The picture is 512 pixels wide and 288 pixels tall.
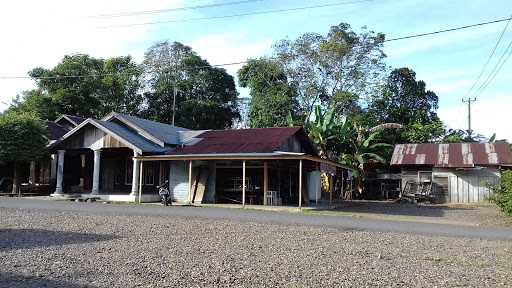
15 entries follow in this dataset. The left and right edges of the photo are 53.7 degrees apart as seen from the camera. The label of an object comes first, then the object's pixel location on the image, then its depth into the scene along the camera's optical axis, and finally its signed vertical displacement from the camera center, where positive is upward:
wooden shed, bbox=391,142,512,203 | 29.81 +1.35
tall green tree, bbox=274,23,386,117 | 40.97 +10.16
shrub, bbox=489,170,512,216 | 16.80 -0.04
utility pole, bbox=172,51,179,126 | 48.66 +10.14
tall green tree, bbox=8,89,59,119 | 41.41 +6.33
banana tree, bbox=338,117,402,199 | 33.31 +2.91
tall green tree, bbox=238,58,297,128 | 42.31 +7.82
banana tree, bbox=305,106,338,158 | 32.81 +3.80
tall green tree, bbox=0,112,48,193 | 26.75 +2.34
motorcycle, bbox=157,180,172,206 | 22.97 -0.45
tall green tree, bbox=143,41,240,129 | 49.88 +10.12
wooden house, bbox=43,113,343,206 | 24.30 +1.22
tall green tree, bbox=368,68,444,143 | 40.78 +7.44
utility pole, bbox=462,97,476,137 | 44.03 +6.52
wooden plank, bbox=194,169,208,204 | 24.58 -0.02
